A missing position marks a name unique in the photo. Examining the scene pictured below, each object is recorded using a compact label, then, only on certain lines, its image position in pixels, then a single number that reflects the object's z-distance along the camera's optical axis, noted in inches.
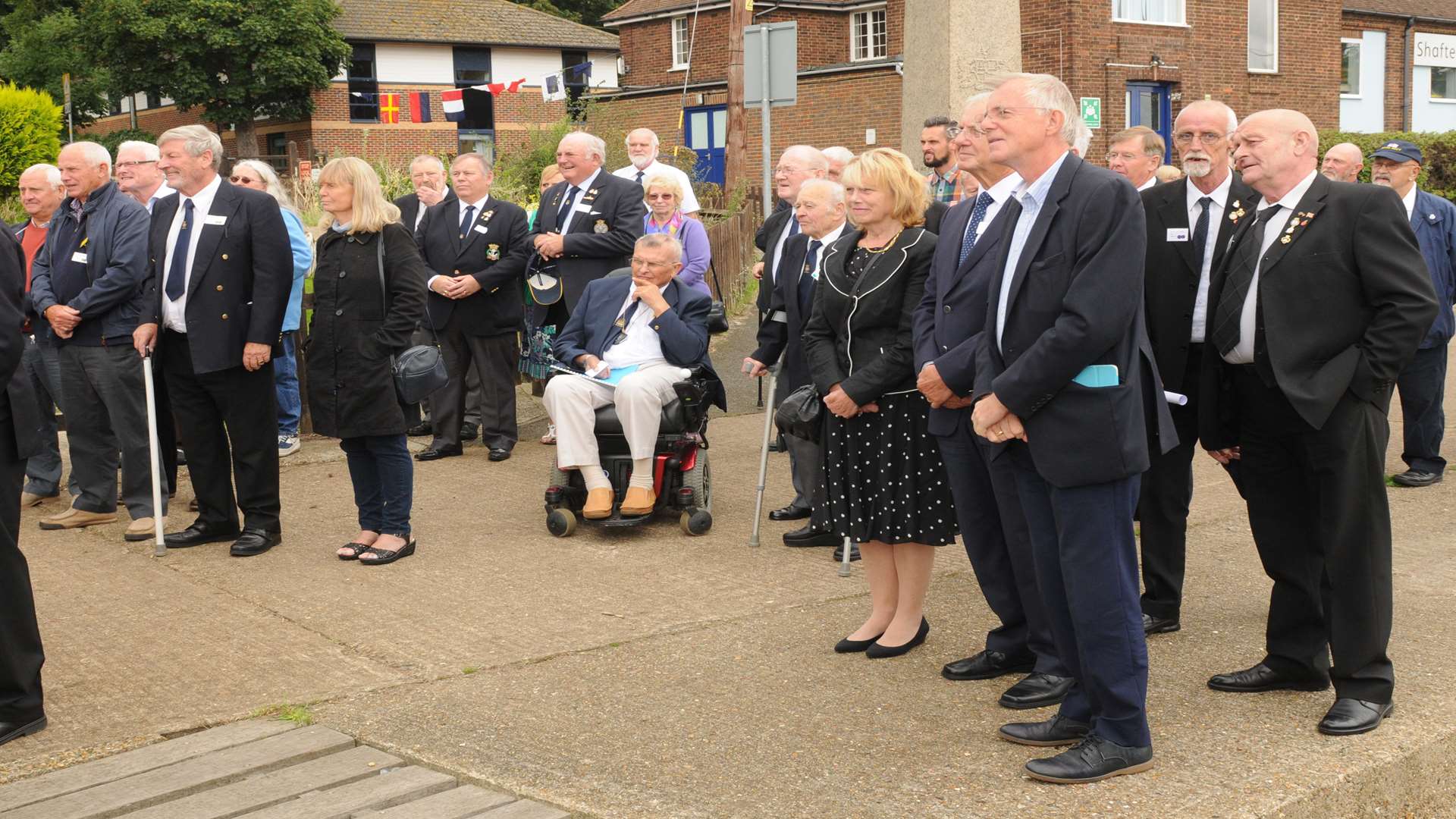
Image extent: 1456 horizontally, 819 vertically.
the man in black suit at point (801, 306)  255.9
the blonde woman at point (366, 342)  275.9
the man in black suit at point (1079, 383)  154.3
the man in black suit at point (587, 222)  372.2
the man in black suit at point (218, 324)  282.8
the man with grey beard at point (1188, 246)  211.3
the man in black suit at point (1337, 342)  175.3
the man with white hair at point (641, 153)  404.5
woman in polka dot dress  207.3
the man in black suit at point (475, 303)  378.6
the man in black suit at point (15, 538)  182.9
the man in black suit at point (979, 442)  179.3
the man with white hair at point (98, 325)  302.5
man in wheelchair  292.7
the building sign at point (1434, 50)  1617.9
